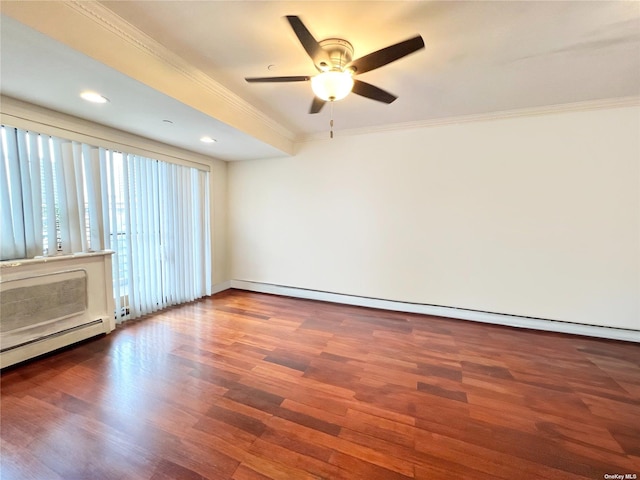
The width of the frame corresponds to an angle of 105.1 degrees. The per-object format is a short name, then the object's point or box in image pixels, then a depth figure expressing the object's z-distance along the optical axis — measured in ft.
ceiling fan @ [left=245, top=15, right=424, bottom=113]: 4.72
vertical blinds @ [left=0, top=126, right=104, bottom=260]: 7.09
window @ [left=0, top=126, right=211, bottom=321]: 7.30
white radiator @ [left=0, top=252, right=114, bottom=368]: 6.77
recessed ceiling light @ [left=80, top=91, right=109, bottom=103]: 6.64
